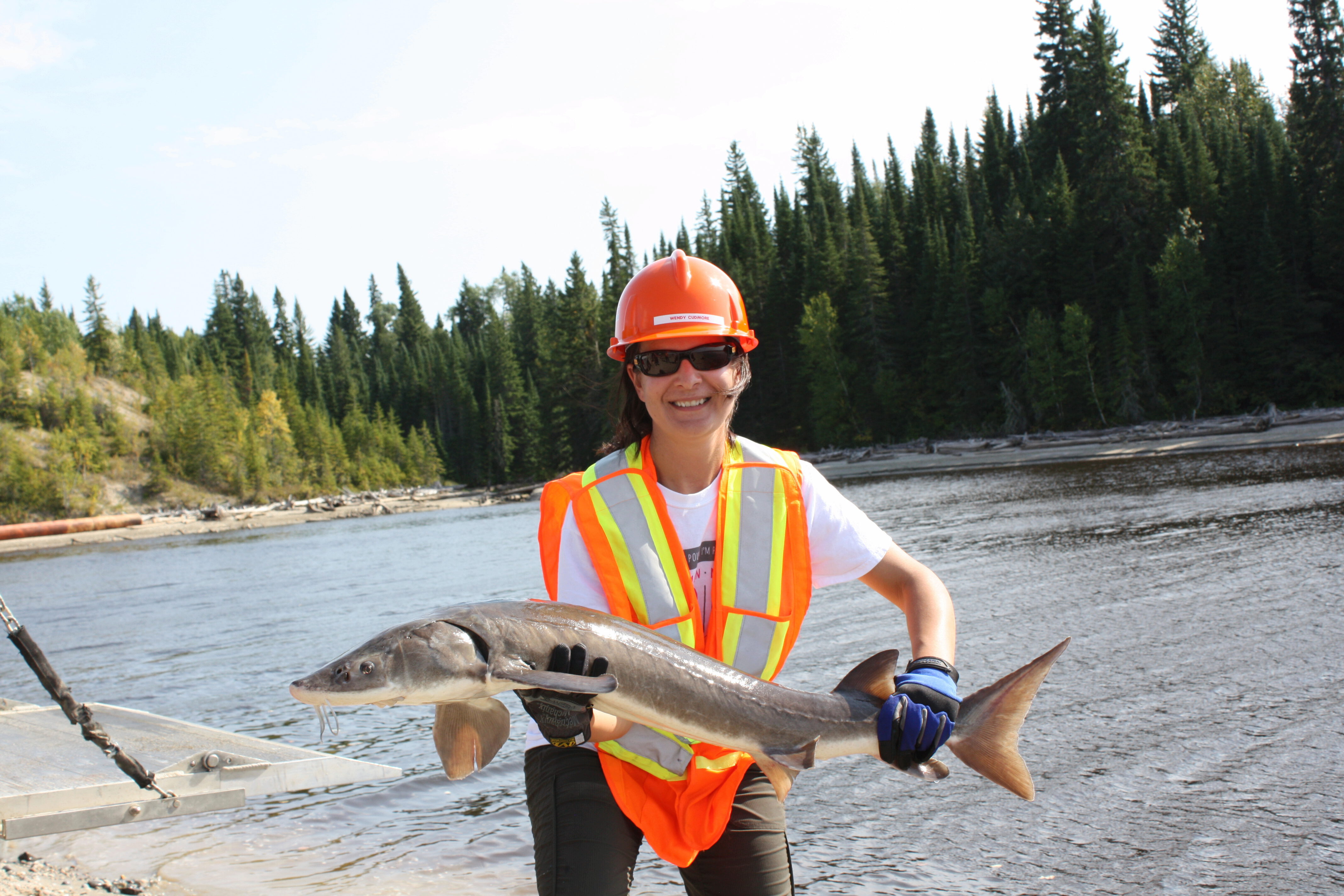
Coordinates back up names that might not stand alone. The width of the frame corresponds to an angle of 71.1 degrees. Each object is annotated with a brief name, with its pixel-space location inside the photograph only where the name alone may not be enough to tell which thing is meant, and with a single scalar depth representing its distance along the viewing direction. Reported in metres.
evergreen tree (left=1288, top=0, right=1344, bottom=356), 48.91
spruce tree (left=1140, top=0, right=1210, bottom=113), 83.94
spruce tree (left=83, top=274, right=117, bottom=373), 98.88
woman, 2.56
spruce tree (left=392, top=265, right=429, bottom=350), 135.50
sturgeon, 2.09
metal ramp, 5.04
